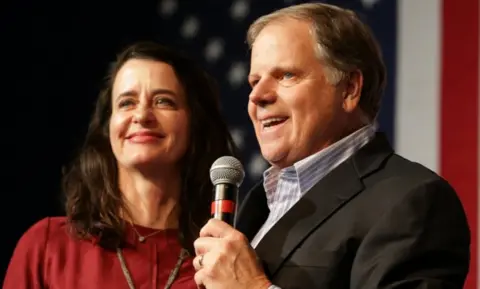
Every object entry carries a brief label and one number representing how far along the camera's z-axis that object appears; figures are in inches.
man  150.3
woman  170.1
